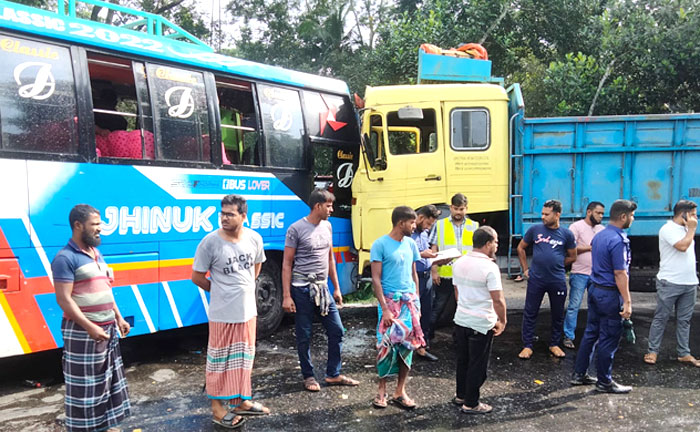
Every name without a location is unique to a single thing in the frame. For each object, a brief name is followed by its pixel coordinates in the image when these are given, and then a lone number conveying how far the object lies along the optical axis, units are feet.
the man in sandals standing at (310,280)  14.79
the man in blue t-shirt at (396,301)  13.53
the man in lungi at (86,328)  10.46
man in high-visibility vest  18.44
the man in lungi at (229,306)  12.37
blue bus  14.29
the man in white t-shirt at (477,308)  12.78
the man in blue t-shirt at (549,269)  17.75
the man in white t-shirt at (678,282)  17.29
